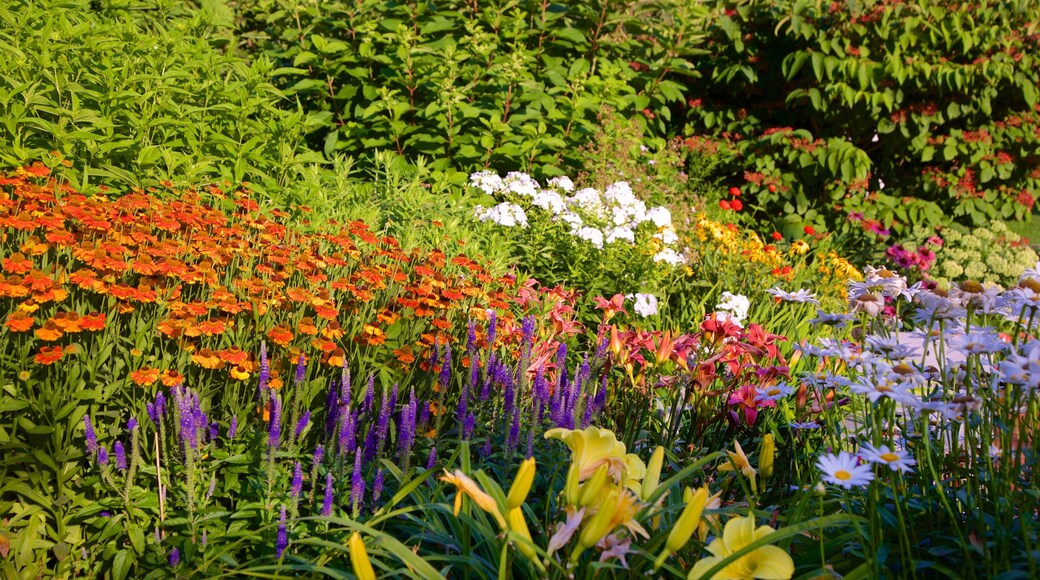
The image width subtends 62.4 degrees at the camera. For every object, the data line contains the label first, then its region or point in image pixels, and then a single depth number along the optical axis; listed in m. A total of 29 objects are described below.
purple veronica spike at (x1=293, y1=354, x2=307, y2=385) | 2.17
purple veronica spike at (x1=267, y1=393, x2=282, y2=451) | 1.98
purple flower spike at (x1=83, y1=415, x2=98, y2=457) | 1.95
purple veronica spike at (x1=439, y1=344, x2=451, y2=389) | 2.37
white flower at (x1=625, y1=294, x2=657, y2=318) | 3.88
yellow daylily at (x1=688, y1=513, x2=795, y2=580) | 1.52
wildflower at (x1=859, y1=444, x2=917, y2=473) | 1.43
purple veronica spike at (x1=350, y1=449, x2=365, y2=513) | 1.88
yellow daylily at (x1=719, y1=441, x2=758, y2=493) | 1.91
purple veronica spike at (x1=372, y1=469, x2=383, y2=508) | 2.00
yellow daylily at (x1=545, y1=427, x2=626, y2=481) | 1.64
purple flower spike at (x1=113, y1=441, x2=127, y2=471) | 1.98
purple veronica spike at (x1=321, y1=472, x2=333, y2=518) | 1.87
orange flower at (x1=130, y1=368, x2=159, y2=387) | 2.09
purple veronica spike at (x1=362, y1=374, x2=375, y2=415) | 2.16
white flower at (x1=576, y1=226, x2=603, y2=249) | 4.12
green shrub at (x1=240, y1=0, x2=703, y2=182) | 5.28
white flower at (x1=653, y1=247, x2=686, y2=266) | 4.30
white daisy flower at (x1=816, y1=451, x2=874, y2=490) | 1.38
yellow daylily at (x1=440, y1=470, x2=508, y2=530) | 1.45
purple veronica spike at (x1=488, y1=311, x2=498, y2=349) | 2.64
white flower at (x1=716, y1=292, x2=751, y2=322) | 3.99
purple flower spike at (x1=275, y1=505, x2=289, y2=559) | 1.85
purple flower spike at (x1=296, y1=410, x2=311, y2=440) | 2.19
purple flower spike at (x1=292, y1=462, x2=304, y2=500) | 1.89
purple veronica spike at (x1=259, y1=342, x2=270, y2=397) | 2.09
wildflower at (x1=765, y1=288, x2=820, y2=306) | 2.29
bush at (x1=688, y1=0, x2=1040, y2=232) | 6.57
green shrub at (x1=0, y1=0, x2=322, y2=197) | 3.52
